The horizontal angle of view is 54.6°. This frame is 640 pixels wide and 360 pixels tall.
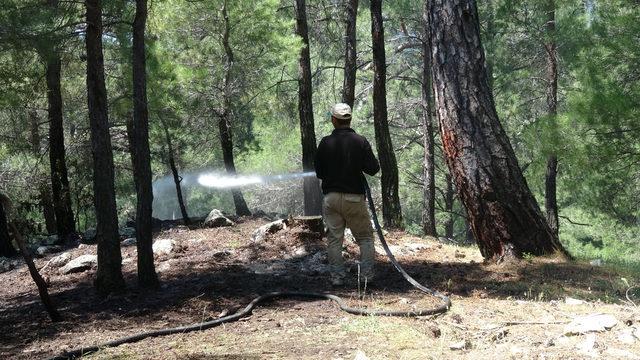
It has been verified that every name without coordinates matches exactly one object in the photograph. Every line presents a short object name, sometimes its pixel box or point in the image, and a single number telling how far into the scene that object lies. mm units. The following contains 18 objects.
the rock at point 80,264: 8984
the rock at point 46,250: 11184
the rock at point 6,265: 10609
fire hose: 4738
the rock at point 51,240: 12456
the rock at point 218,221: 11969
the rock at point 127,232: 11819
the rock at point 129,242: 10801
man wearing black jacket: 6453
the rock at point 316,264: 7645
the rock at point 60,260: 9625
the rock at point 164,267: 8326
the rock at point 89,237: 12039
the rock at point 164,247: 9531
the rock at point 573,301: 5172
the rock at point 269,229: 9607
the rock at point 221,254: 8727
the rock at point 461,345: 4043
